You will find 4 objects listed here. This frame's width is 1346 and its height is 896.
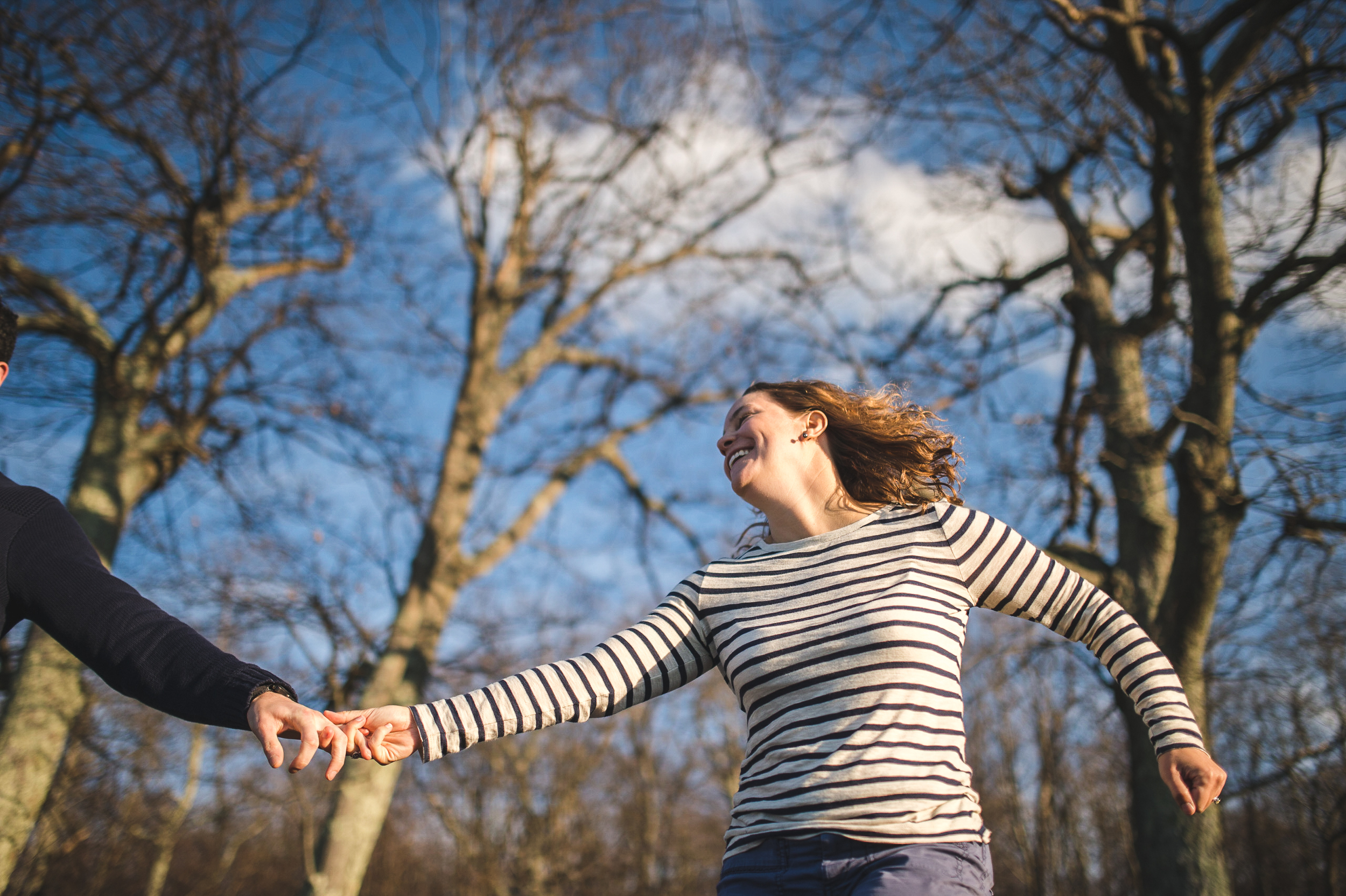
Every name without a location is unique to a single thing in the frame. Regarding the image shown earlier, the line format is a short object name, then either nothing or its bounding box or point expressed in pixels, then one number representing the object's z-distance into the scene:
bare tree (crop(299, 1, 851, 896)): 8.25
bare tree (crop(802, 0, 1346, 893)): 4.44
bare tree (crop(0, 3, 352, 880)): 5.42
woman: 1.70
